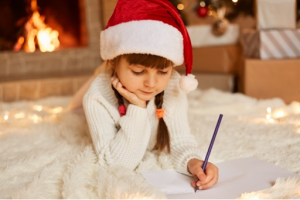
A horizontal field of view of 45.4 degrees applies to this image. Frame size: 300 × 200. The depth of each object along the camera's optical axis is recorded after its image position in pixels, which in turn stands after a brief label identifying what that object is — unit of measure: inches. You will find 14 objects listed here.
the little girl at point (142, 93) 33.0
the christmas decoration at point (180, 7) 83.1
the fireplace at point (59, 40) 93.7
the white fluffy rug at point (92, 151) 30.0
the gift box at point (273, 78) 67.2
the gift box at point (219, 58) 79.9
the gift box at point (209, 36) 82.2
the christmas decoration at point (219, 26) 80.9
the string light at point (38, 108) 67.2
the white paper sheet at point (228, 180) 30.2
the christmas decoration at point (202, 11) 85.6
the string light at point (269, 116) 54.0
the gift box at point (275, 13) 68.5
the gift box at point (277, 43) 68.5
